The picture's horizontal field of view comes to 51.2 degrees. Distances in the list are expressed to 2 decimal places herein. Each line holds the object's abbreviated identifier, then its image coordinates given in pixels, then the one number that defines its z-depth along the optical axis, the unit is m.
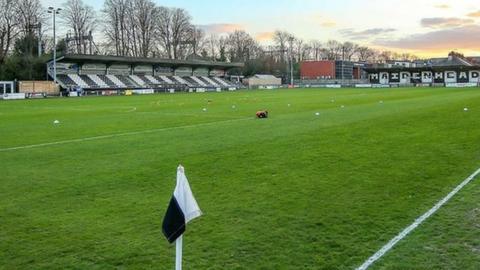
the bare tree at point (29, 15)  92.06
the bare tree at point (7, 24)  88.56
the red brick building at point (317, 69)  163.00
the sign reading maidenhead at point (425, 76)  123.81
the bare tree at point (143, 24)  119.12
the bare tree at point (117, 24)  115.81
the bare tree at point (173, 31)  126.25
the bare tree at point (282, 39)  180.25
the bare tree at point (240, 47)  159.25
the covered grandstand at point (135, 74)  83.77
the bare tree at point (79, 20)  107.57
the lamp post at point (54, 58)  73.38
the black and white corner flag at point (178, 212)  4.54
